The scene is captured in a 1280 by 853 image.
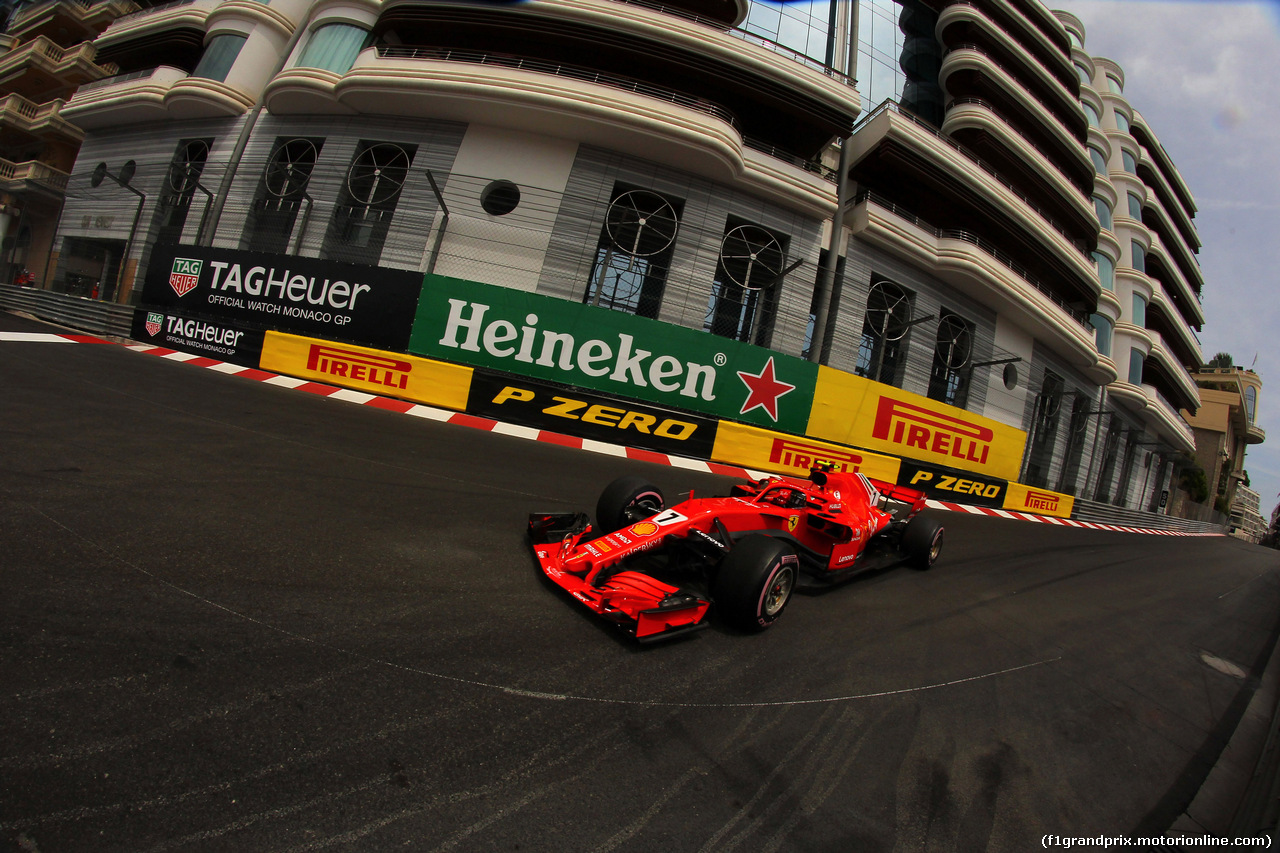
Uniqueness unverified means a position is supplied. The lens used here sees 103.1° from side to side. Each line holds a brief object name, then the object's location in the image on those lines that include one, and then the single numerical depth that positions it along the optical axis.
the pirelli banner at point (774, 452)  9.80
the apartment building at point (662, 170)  12.38
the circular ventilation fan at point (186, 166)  16.28
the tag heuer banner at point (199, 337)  9.73
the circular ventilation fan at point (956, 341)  16.16
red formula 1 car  2.78
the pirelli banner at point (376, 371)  9.02
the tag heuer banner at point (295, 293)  10.06
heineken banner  9.94
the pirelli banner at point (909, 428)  11.40
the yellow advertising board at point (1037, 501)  13.62
